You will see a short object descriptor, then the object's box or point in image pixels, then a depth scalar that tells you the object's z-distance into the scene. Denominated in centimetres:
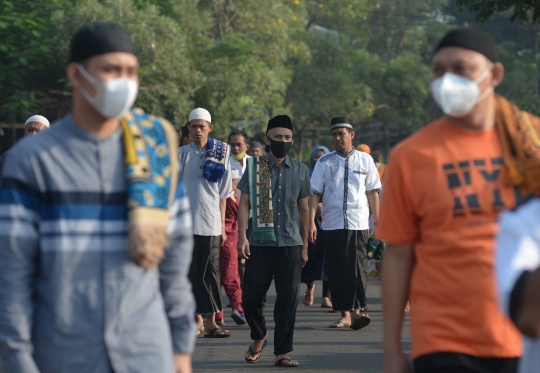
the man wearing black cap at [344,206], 2208
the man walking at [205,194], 2009
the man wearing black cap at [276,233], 1744
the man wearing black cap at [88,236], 689
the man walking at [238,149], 2608
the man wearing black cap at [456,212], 748
